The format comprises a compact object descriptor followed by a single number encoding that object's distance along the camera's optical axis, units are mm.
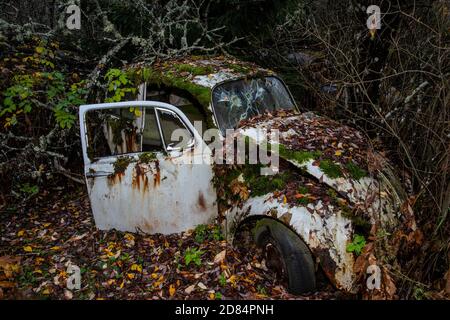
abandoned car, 3500
